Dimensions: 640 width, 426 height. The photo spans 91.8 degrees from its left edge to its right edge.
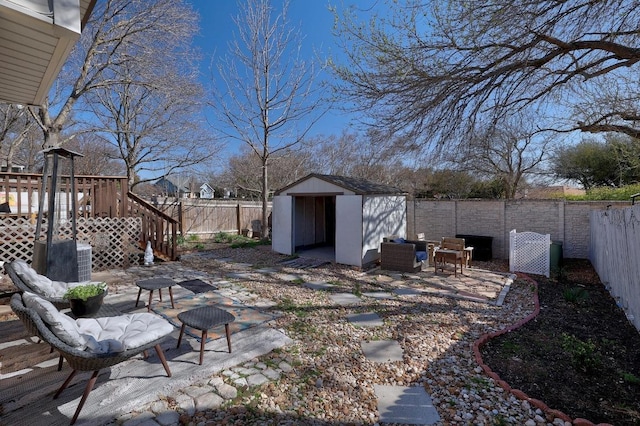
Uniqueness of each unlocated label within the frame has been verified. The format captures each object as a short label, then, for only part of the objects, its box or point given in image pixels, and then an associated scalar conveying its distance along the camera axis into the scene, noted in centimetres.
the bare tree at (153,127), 1241
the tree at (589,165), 1455
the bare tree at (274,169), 2105
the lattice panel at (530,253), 782
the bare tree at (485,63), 413
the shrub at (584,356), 327
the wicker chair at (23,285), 347
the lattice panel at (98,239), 616
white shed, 841
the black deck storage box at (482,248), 958
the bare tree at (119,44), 852
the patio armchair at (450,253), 773
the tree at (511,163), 1348
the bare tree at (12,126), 1219
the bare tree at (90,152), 1828
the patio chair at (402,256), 782
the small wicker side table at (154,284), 436
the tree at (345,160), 1935
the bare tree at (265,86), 1138
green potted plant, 313
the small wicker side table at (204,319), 312
